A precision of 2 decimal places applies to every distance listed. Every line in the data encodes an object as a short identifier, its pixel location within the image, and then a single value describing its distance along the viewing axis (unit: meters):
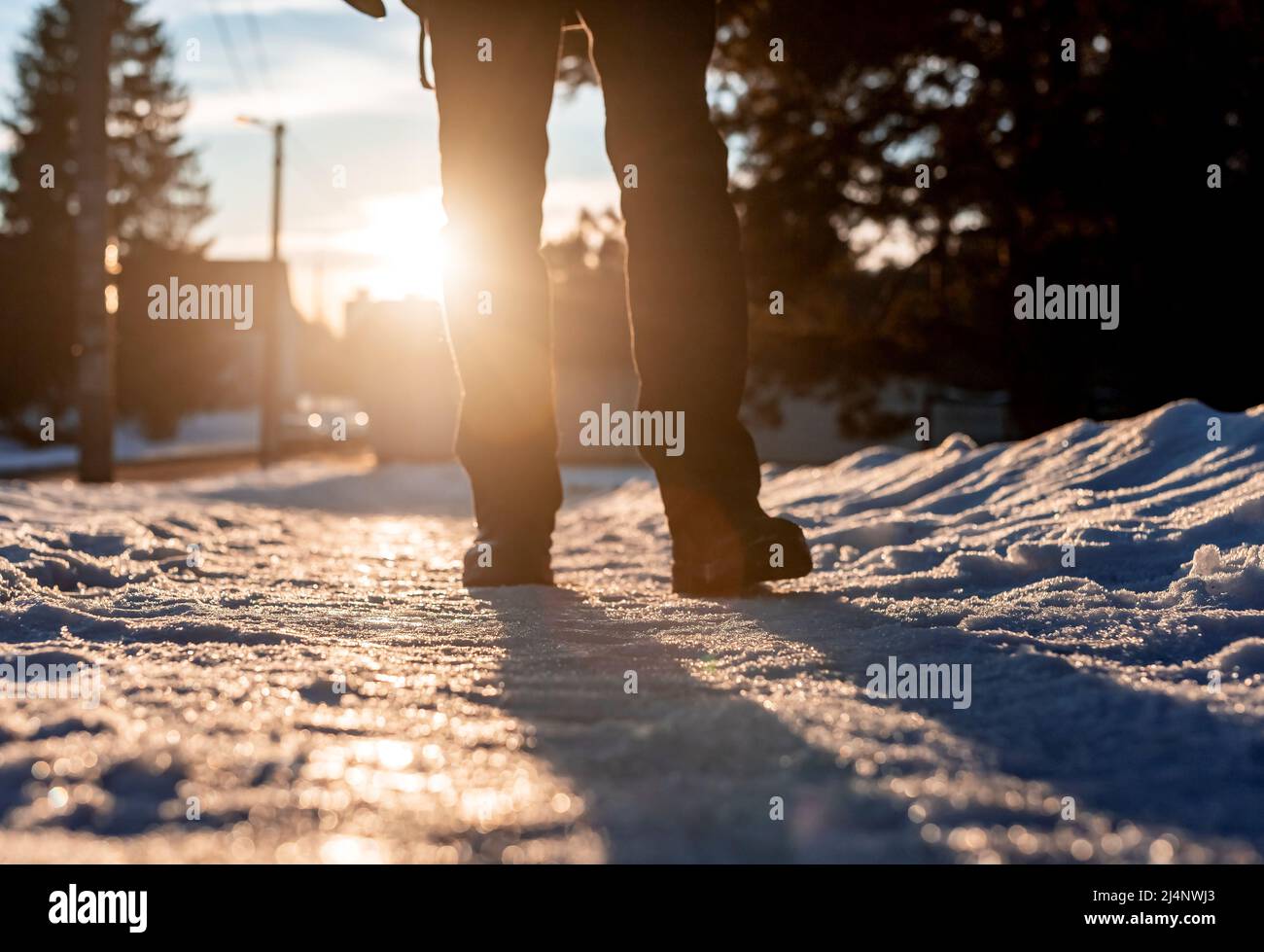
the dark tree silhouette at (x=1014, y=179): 12.36
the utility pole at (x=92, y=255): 10.55
